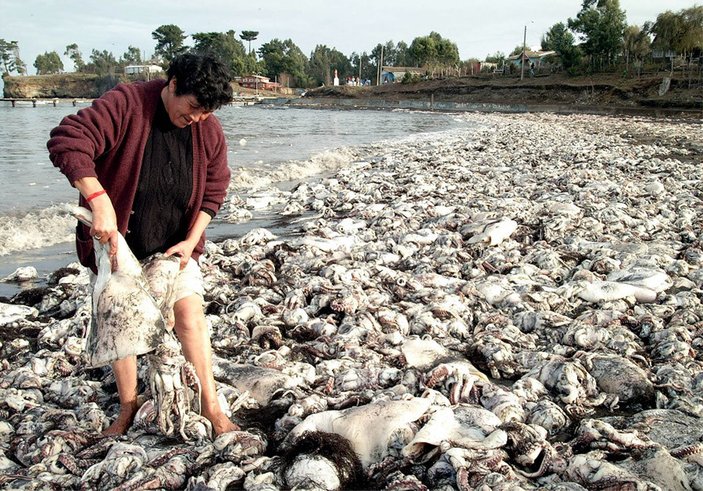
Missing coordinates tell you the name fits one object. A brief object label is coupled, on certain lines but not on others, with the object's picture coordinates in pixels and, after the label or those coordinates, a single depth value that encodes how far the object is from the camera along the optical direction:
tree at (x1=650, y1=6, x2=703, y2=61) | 52.16
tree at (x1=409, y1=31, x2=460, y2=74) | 102.06
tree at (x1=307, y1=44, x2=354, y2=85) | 147.50
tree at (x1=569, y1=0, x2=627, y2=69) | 63.81
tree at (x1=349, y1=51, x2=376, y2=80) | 141.24
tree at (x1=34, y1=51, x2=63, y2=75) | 184.38
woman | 2.67
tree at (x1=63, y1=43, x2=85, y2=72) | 177.00
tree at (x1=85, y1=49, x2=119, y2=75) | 150.45
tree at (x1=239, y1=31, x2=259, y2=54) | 154.12
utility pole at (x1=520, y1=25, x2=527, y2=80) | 74.38
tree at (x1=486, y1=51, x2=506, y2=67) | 93.95
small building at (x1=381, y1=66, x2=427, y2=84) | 116.15
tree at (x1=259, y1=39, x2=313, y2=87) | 134.38
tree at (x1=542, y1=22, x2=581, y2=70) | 68.88
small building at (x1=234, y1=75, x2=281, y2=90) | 119.19
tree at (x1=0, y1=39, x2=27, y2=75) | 169.25
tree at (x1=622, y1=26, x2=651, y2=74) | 60.75
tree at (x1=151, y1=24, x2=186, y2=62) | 141.38
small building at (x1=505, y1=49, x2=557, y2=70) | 85.38
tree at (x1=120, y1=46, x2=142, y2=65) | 166.38
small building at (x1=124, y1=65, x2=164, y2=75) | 123.78
